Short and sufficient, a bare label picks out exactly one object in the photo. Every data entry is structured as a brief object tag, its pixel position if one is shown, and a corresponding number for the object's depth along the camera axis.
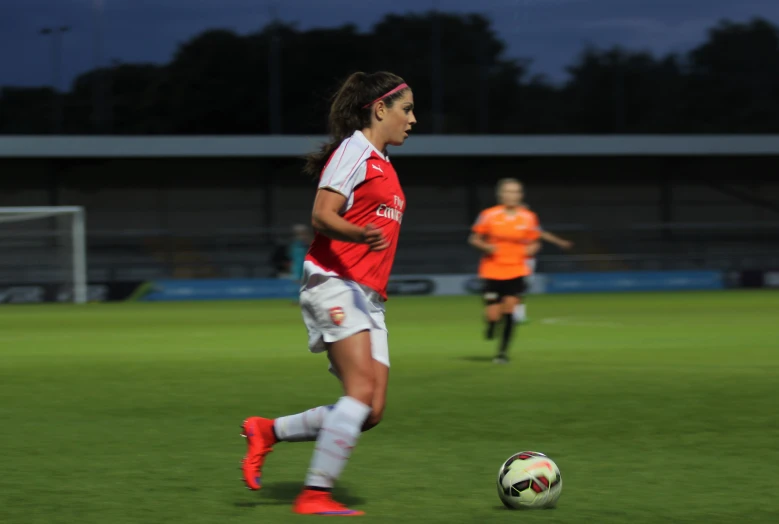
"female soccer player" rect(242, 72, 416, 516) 9.41
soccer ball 10.04
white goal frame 60.00
